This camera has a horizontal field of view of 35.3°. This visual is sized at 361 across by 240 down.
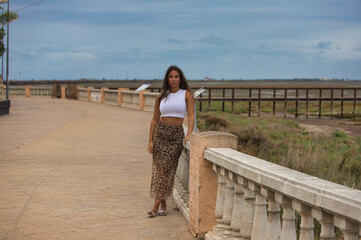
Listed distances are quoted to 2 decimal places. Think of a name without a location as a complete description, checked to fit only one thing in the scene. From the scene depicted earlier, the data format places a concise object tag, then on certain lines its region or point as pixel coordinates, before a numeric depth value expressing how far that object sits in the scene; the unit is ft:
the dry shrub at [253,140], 70.63
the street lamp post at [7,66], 115.66
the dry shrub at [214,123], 95.07
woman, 22.94
